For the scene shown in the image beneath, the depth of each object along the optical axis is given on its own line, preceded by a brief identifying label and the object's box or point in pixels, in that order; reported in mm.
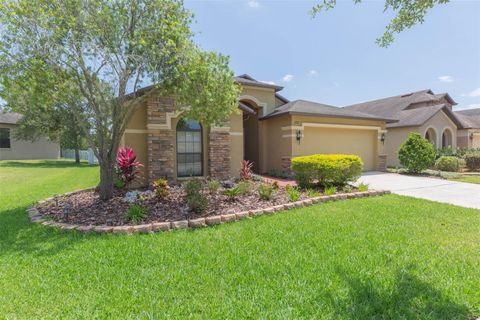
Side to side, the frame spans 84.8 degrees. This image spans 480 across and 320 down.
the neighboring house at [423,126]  18984
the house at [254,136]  9734
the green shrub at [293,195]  7020
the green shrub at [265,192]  7070
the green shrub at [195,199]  6047
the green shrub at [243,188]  7306
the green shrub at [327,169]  8330
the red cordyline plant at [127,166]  8570
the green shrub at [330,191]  7606
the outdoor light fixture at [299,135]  12714
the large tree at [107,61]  5941
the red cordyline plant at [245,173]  9672
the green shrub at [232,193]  7008
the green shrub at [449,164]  15012
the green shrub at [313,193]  7595
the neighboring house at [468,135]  21719
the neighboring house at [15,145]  28281
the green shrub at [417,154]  13125
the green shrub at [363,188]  8203
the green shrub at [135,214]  5543
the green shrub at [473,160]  15741
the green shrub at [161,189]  7133
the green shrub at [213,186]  7629
